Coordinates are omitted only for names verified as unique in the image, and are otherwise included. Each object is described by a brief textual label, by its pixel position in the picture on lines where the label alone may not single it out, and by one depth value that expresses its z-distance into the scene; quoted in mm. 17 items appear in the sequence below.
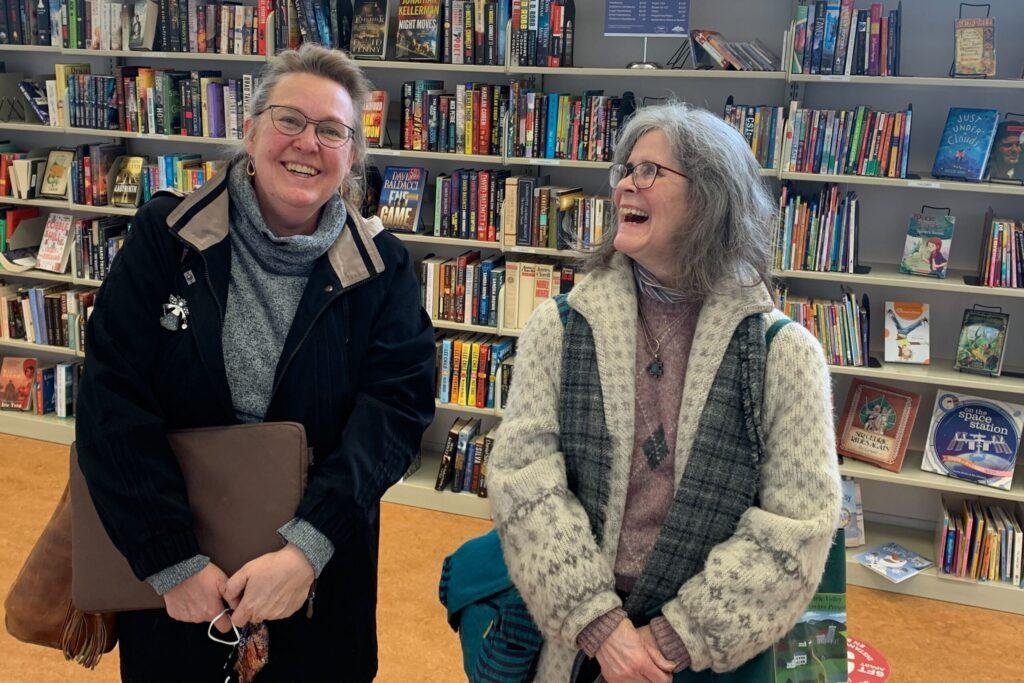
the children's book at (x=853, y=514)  3369
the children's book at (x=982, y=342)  3164
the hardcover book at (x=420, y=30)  3463
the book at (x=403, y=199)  3648
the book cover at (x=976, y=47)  2949
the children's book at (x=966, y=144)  3006
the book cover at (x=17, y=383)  4395
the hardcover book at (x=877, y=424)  3299
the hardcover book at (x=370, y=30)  3539
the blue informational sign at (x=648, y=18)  3227
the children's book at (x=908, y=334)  3270
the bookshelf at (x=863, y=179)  3133
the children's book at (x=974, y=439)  3189
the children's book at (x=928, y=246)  3127
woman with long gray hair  1330
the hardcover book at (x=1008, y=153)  3002
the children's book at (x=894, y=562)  3252
